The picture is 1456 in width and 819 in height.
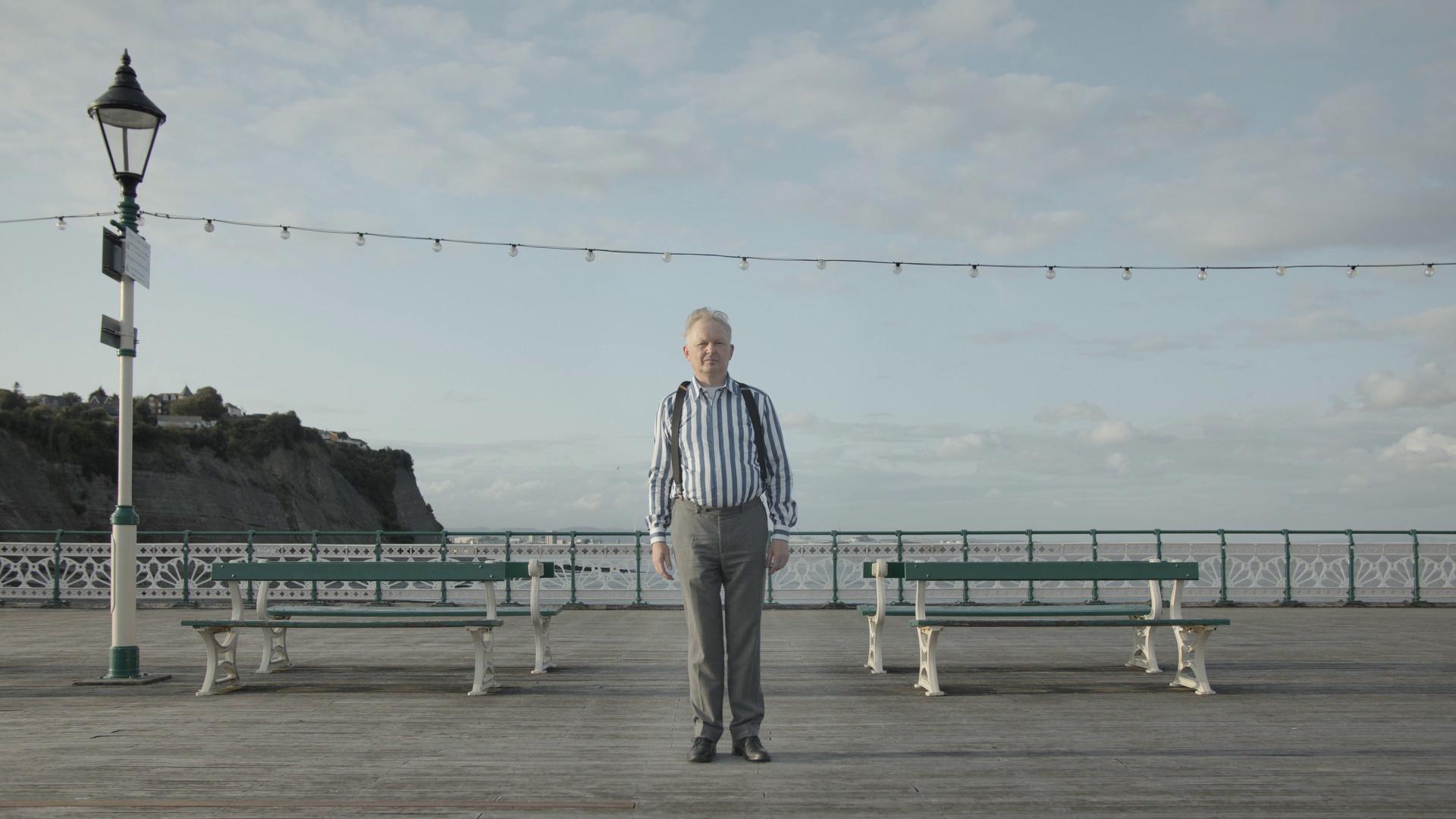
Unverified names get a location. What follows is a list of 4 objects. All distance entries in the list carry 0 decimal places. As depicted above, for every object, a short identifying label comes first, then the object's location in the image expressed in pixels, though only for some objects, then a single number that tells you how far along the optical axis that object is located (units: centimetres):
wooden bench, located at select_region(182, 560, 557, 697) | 700
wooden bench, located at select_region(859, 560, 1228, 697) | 688
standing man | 486
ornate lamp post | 767
